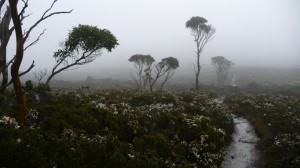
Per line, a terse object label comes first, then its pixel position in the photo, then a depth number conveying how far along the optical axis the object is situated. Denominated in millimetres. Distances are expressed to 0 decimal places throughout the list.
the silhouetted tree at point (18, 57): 11070
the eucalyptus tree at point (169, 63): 55359
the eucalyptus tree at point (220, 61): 99188
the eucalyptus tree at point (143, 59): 61312
